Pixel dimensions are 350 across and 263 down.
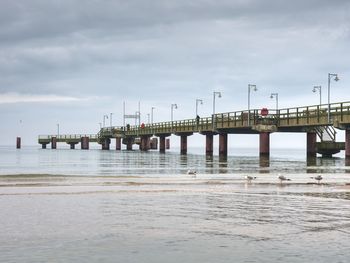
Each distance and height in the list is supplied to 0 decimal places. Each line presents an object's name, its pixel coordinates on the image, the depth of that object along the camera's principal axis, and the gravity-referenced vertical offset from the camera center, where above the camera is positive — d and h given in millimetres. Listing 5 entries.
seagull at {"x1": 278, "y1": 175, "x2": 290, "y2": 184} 27091 -1662
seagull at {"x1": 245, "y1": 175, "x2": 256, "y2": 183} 27905 -1744
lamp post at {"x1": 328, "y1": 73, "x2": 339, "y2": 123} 65562 +7288
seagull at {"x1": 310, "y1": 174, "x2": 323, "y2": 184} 27309 -1670
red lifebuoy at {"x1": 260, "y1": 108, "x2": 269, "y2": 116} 70125 +3711
